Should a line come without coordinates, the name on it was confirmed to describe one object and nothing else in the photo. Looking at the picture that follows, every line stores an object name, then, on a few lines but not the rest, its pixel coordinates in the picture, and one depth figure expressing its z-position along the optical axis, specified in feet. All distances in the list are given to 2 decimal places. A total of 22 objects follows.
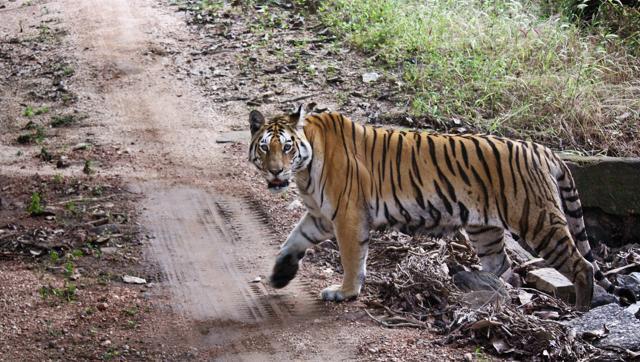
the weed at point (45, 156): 59.41
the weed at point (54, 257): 44.62
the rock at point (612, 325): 37.83
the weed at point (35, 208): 50.29
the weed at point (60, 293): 40.55
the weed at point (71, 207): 50.96
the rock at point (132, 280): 43.04
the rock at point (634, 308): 42.29
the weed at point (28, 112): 68.54
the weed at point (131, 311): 39.50
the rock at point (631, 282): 47.85
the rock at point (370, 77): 72.33
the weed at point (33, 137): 63.21
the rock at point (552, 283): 44.60
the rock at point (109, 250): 46.03
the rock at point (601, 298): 43.27
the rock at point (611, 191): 56.49
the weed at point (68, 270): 43.22
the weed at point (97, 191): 53.68
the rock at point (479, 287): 41.06
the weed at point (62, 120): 66.49
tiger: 41.65
